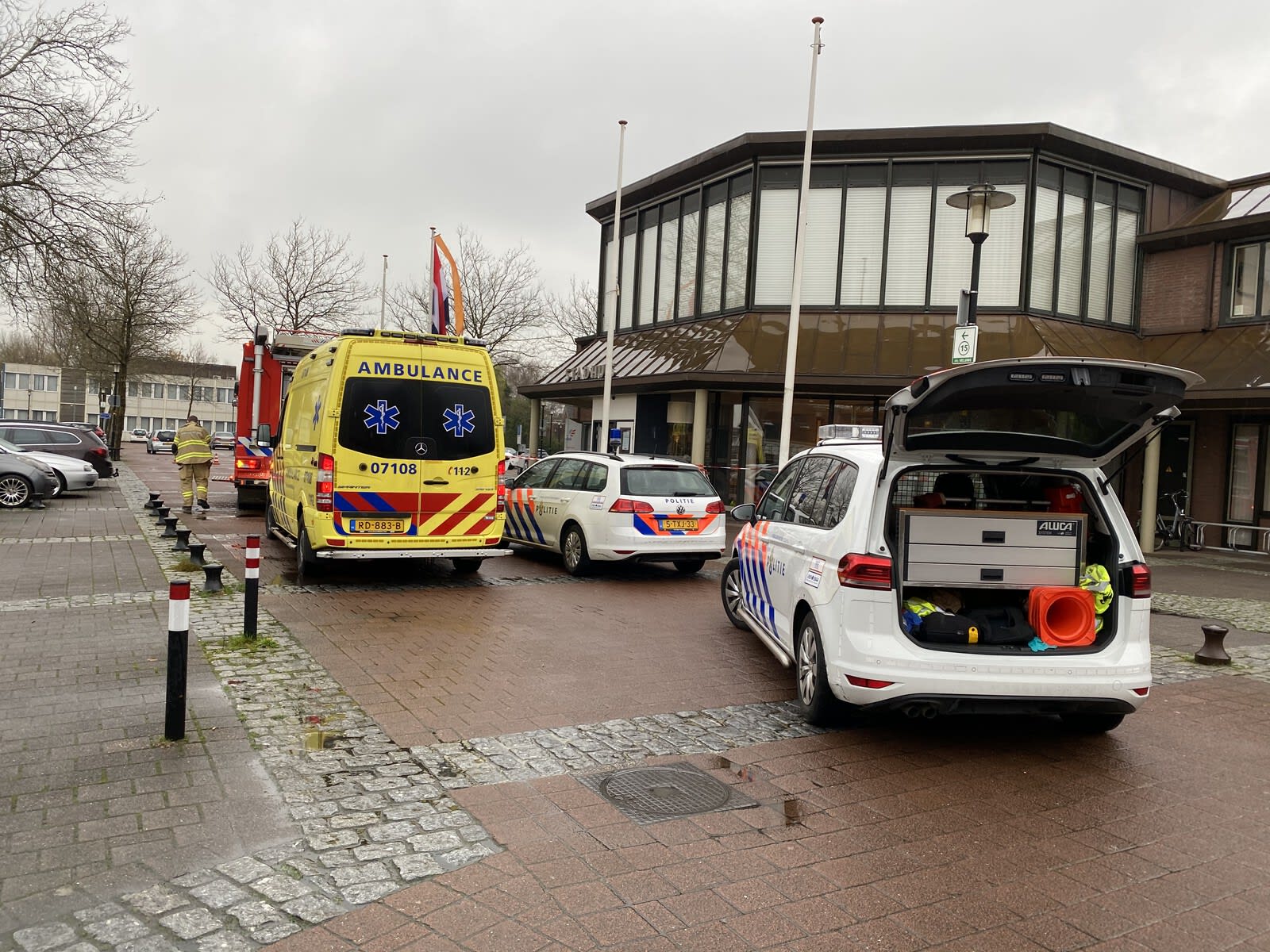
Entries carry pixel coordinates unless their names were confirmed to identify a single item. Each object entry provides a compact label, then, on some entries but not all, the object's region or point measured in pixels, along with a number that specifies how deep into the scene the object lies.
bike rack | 17.68
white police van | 4.86
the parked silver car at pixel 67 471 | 20.48
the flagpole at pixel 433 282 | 20.48
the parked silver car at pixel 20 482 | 17.86
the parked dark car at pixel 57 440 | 23.09
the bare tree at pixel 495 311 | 36.47
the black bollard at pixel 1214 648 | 7.77
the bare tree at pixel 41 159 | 18.05
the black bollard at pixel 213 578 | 8.87
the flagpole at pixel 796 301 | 14.95
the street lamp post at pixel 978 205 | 10.37
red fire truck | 17.08
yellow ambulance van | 9.69
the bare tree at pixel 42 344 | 22.51
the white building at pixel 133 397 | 91.75
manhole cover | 4.30
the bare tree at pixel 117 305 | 19.16
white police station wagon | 11.03
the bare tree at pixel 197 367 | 73.36
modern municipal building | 18.67
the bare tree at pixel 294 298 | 34.62
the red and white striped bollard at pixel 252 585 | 7.02
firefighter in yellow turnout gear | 16.55
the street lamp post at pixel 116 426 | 39.52
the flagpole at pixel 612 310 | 20.23
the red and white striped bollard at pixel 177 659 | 4.82
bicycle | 18.66
